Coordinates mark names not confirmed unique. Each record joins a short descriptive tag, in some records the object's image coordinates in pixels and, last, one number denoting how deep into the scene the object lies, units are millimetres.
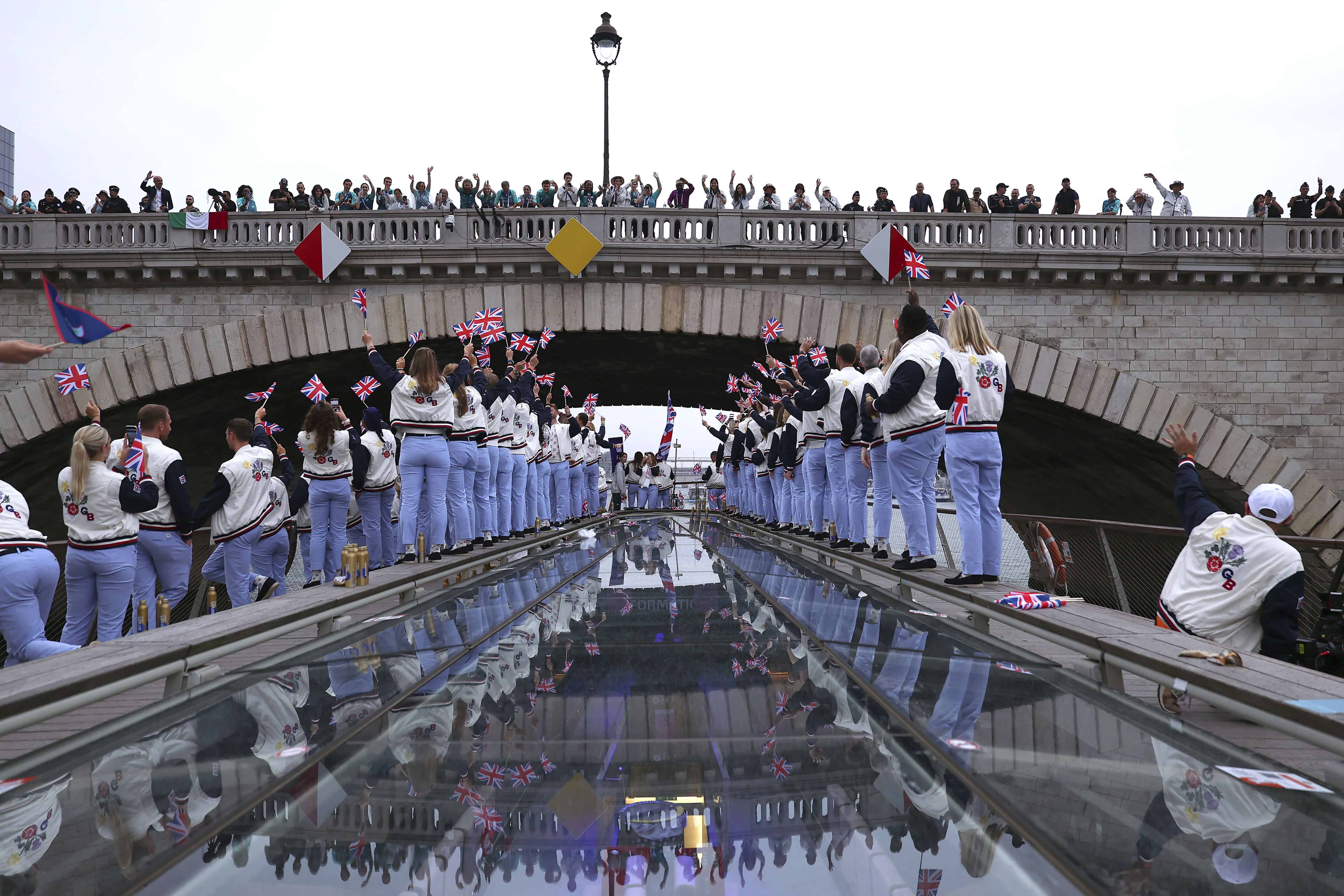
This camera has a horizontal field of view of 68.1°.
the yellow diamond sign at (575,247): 20797
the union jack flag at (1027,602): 5531
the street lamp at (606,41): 19781
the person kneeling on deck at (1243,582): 5031
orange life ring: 8602
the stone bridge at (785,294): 20516
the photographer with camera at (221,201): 21625
